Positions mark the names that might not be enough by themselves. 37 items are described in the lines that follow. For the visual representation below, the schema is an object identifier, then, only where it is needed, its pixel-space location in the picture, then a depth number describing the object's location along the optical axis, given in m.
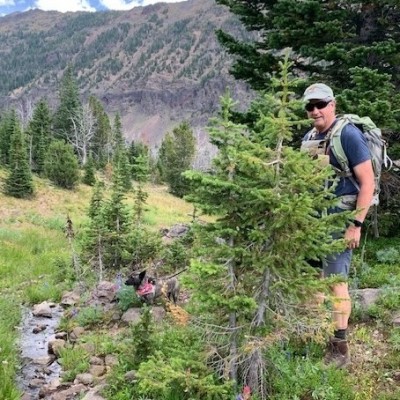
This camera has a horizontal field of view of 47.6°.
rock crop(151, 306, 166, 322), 7.35
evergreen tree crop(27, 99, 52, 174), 45.72
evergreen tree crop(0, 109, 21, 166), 45.67
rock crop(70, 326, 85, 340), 7.49
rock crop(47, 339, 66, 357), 6.93
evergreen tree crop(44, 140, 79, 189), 39.31
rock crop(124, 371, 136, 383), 4.82
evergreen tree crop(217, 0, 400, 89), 7.90
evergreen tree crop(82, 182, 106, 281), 10.79
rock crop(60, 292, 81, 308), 9.42
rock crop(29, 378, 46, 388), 5.97
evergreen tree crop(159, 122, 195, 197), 52.16
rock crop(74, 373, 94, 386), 5.76
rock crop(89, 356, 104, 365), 6.31
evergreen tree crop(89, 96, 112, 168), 69.75
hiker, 4.36
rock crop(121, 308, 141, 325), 7.63
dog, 8.02
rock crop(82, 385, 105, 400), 4.90
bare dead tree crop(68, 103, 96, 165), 61.09
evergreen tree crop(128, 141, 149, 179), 60.93
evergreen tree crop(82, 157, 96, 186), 43.97
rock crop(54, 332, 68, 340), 7.64
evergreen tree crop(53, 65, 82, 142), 61.97
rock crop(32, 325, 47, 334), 8.11
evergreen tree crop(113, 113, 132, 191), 69.88
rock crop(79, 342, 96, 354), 6.66
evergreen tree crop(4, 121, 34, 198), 32.97
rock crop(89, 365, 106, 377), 5.99
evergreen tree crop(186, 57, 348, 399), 3.70
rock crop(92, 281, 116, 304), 8.77
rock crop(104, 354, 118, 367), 6.19
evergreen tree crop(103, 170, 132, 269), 11.08
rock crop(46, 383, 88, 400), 5.36
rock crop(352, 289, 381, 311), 5.86
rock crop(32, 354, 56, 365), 6.69
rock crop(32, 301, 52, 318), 9.00
